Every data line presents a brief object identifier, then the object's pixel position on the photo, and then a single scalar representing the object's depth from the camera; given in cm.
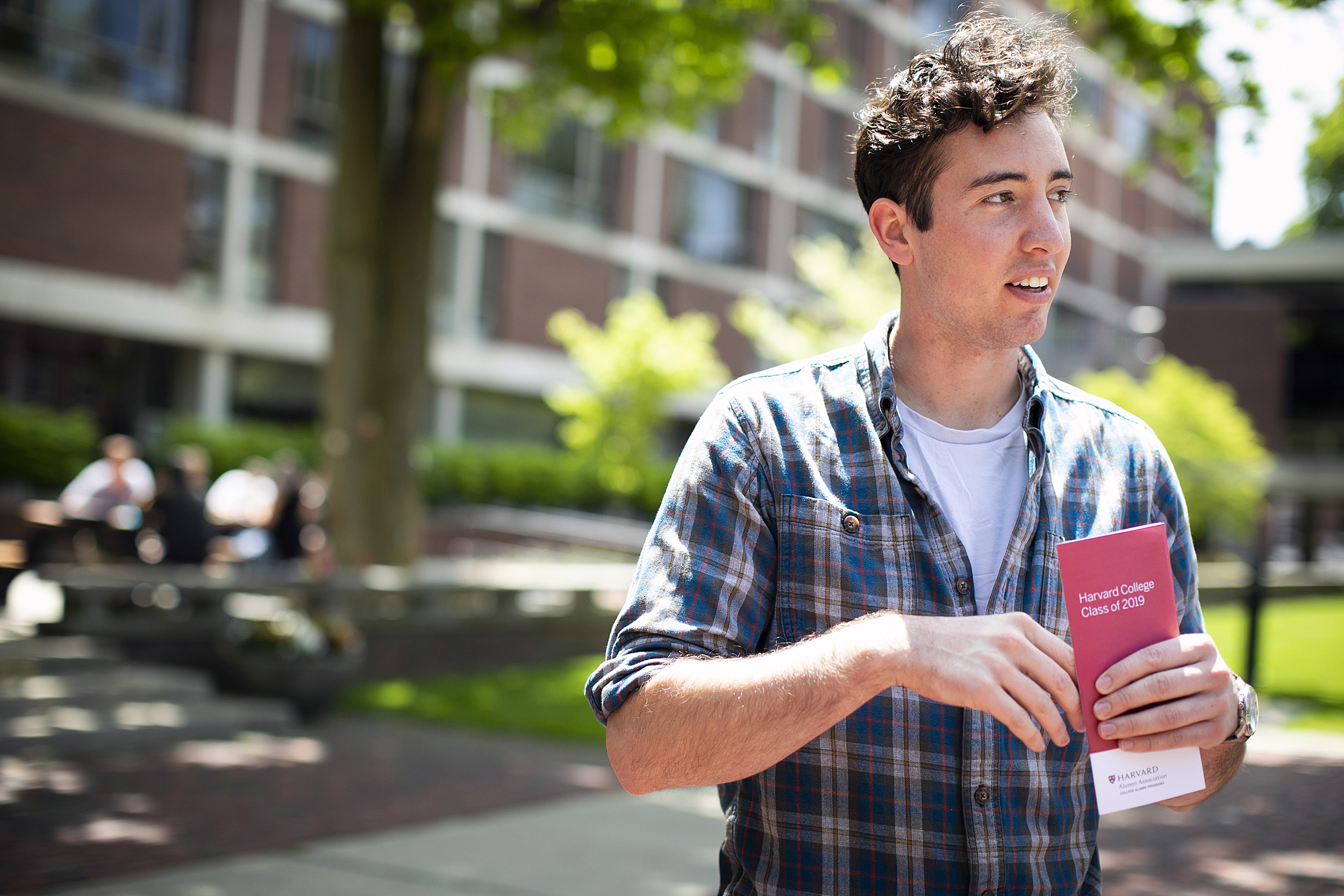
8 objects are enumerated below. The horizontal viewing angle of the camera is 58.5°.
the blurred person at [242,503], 1470
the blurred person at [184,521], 1181
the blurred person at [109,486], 1348
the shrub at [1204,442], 2961
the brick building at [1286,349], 4106
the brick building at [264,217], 2255
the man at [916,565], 161
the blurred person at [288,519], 1303
